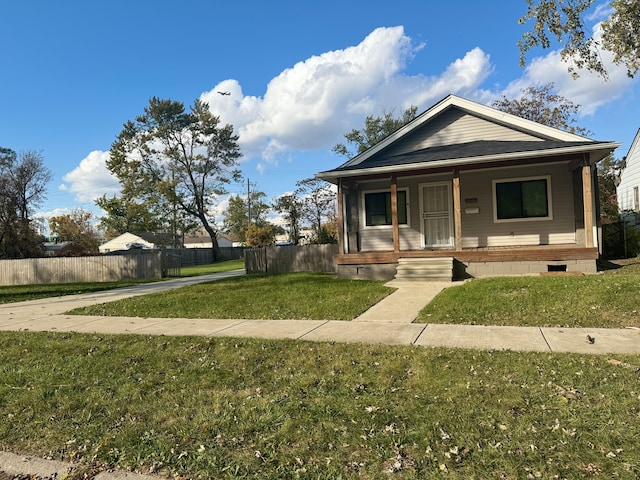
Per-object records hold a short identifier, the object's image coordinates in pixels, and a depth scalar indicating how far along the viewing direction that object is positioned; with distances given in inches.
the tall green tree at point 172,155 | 1504.7
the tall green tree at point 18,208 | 1190.3
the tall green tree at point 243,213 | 2137.4
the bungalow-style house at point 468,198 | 461.4
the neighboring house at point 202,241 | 3686.0
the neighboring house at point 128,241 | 2469.2
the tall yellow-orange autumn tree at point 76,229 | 2484.5
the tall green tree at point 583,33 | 419.8
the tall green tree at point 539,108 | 1144.2
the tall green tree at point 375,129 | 1414.9
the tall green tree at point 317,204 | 1263.5
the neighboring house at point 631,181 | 781.9
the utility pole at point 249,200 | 2138.2
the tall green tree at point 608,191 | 786.2
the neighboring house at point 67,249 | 2092.2
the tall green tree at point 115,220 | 2527.1
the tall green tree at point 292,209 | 1310.3
